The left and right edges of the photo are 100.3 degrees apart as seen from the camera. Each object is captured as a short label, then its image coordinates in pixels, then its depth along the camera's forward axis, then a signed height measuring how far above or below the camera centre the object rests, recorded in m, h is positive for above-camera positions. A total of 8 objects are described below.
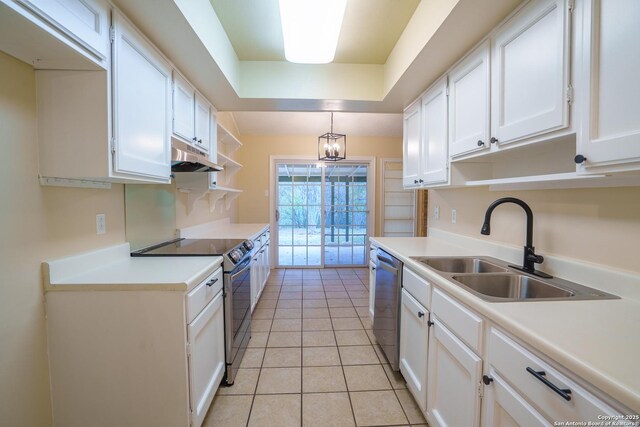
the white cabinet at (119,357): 1.26 -0.72
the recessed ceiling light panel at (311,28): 1.54 +1.14
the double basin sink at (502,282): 1.12 -0.37
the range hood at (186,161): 1.81 +0.33
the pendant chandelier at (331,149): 3.28 +0.71
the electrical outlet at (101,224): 1.54 -0.10
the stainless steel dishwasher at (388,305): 1.90 -0.76
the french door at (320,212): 4.98 -0.09
